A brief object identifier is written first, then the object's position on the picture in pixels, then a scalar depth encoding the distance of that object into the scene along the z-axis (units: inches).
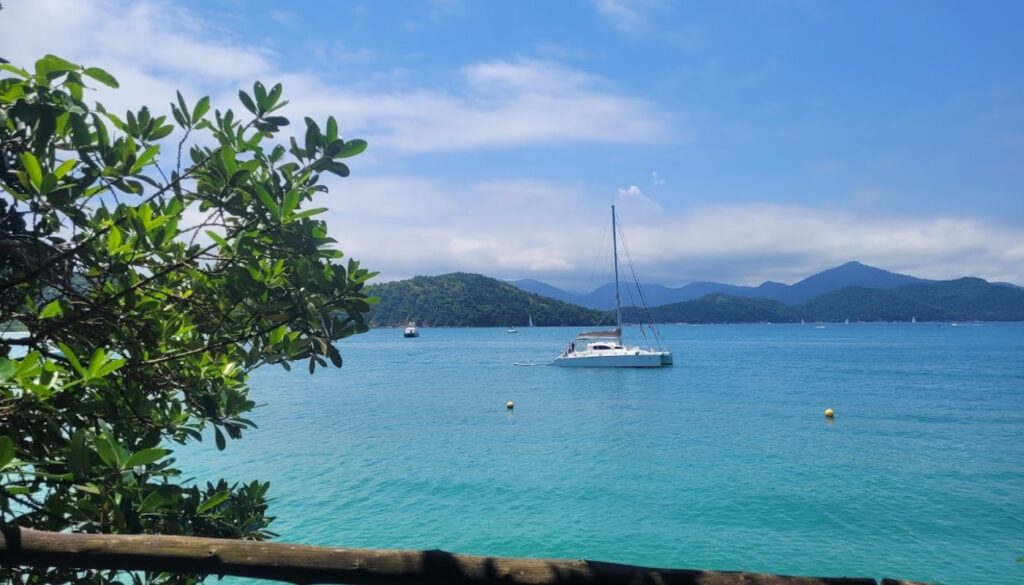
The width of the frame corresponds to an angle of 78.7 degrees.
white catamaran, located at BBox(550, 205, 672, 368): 1921.8
